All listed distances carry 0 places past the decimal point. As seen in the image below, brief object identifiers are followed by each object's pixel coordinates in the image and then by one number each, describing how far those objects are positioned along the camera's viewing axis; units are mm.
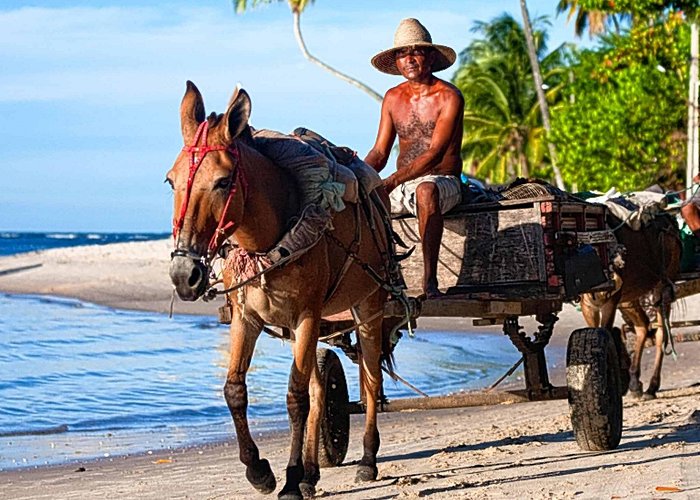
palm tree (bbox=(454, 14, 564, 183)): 49094
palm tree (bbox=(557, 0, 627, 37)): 49525
